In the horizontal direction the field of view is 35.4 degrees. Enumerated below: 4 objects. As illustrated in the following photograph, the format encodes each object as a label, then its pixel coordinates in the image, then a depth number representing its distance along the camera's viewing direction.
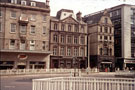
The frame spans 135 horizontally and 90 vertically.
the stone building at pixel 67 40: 52.22
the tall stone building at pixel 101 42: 56.94
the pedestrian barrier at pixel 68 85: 11.21
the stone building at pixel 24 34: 43.72
